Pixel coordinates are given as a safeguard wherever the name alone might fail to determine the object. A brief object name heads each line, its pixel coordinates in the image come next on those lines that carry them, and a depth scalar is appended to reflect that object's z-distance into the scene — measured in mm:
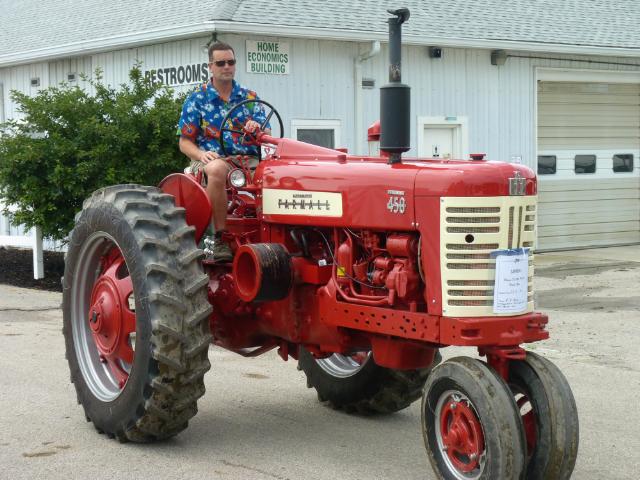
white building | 14461
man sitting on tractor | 7027
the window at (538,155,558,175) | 17766
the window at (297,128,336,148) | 14838
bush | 12695
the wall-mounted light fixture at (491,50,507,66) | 16703
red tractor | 5219
